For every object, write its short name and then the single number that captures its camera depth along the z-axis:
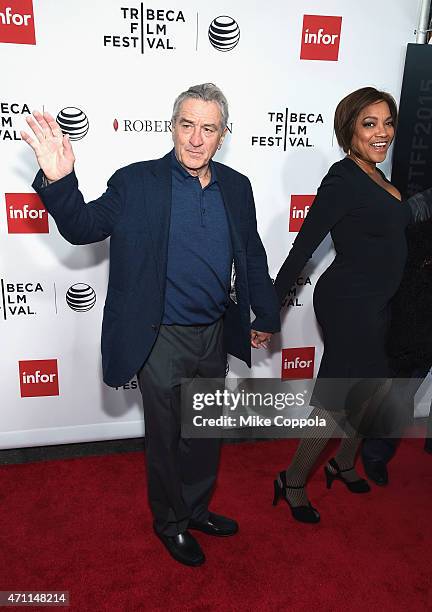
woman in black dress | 2.09
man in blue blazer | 1.84
